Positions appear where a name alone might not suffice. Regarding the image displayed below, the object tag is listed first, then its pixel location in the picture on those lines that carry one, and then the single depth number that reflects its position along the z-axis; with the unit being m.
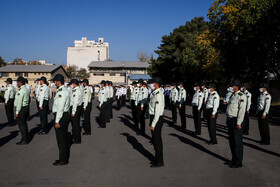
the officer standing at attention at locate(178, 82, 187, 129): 10.75
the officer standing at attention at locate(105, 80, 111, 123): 12.65
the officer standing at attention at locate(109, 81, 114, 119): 12.82
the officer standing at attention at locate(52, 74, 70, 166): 5.71
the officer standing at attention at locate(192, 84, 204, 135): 9.40
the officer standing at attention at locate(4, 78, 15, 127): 11.09
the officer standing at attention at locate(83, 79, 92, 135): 8.94
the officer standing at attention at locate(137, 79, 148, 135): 9.51
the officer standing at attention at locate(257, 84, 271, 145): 7.94
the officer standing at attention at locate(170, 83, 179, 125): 11.92
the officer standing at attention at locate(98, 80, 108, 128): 10.65
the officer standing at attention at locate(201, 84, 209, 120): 11.87
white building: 112.96
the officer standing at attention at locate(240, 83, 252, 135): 8.70
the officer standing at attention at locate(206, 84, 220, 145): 7.91
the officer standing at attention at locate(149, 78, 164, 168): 5.59
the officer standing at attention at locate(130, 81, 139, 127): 11.14
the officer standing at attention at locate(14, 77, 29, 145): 7.52
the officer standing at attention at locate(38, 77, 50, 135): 9.57
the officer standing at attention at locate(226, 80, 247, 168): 5.68
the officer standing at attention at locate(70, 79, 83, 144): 7.71
